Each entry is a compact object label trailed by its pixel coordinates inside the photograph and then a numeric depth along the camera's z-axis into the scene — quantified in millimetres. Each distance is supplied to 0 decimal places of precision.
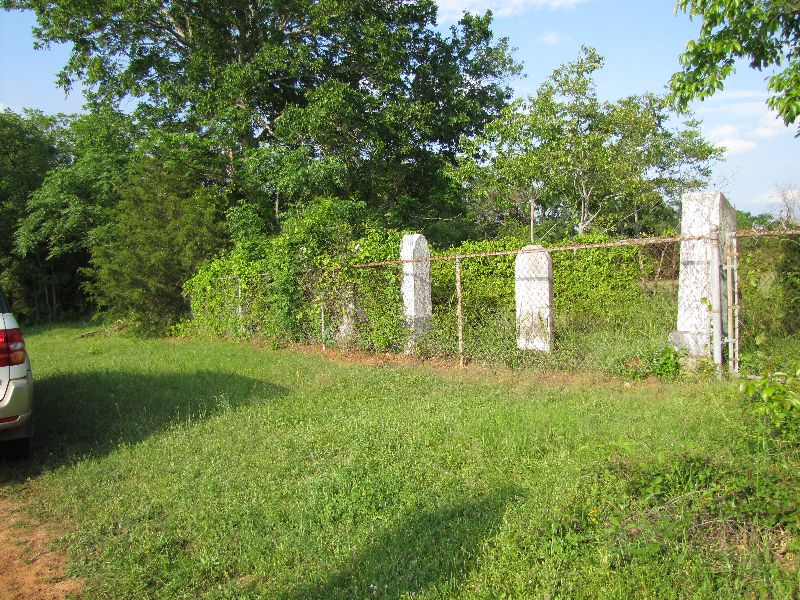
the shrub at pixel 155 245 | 15148
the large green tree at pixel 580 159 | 15312
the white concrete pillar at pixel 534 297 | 8336
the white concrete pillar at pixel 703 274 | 6625
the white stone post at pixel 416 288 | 9602
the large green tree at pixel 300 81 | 16641
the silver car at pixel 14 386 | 5125
